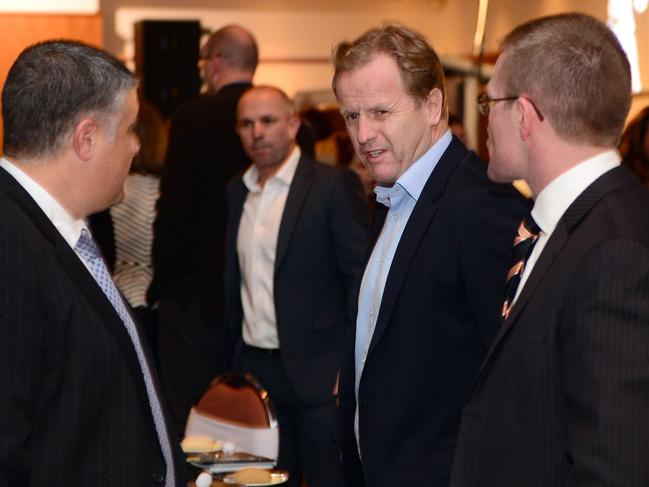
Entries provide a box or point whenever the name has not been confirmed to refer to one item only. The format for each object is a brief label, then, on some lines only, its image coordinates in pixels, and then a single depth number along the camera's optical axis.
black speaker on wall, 8.45
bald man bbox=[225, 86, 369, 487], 3.75
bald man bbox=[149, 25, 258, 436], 4.48
